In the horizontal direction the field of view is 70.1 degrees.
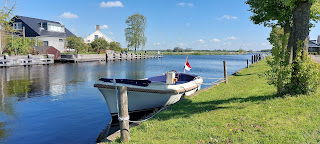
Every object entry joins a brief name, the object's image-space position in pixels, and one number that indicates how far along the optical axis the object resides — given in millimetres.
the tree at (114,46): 72969
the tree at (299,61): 8469
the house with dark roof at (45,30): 55844
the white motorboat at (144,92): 9242
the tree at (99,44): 67250
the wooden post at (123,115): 6145
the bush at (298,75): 8445
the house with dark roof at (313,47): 64212
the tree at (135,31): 83812
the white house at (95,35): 76562
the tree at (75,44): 56719
